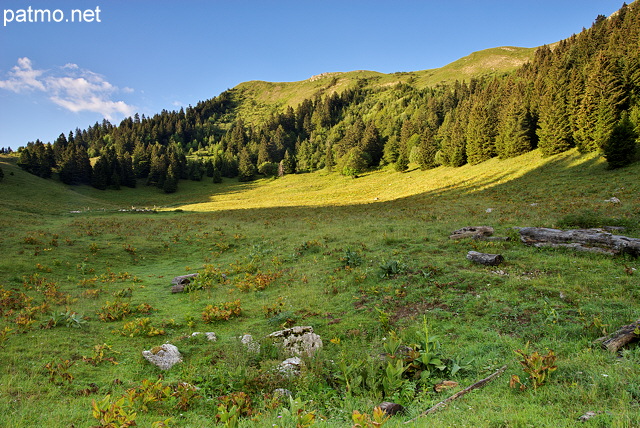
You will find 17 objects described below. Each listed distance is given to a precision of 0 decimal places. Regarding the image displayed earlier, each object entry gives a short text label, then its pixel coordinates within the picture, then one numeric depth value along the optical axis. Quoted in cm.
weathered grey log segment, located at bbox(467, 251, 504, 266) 1195
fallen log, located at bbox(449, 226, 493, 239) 1641
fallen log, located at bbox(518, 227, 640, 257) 1122
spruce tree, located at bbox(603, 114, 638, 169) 3428
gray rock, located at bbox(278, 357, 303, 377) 636
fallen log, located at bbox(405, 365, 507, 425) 469
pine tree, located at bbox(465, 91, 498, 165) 6806
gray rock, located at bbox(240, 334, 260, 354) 761
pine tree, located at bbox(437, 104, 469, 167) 7344
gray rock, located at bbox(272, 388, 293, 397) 567
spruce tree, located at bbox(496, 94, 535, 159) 5922
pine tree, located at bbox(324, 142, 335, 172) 11731
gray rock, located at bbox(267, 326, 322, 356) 734
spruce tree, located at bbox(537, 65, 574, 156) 4972
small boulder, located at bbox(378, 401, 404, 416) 487
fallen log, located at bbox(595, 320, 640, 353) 556
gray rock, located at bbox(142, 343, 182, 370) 696
